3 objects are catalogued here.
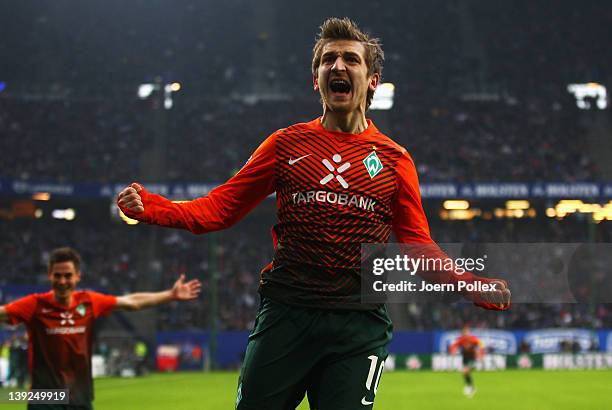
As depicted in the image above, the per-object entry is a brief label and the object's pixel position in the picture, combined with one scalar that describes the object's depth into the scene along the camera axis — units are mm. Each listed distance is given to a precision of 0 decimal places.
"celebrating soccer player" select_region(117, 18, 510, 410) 7828
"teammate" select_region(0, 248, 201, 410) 15141
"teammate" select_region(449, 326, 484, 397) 42250
